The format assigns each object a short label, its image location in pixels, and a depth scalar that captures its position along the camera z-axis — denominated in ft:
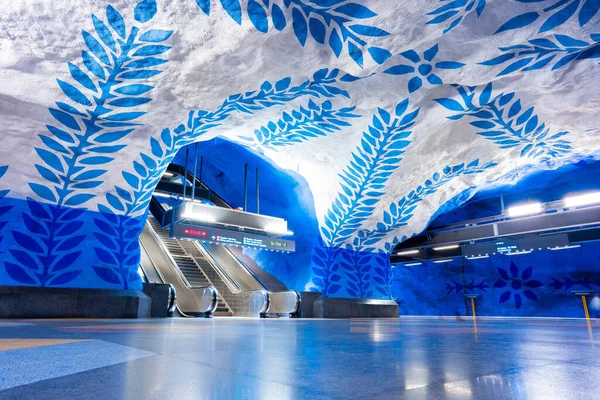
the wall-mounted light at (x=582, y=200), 41.52
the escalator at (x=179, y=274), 38.45
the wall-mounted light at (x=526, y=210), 44.39
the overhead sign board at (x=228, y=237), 38.91
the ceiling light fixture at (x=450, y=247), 56.95
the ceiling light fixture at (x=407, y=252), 61.87
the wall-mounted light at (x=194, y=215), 38.22
